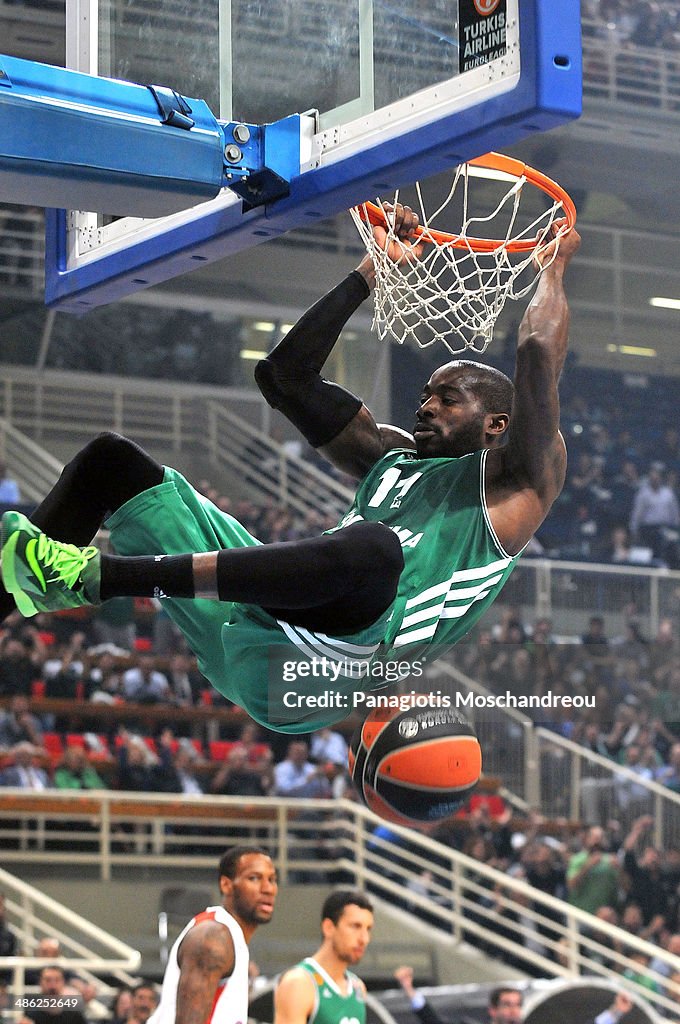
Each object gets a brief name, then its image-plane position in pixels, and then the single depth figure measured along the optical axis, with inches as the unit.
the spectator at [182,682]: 458.9
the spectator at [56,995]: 334.0
